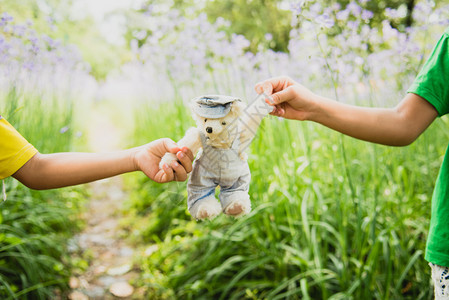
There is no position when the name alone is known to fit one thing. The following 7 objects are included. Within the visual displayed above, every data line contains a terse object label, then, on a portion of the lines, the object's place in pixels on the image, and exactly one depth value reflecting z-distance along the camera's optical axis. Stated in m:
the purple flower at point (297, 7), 1.30
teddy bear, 0.85
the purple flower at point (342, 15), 2.02
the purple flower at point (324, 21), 1.36
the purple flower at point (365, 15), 1.82
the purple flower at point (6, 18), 1.55
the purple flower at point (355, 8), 2.03
